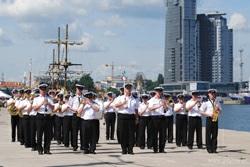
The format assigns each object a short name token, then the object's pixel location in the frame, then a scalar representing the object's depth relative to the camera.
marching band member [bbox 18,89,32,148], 18.58
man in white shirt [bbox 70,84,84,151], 16.94
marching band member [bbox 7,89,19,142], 20.80
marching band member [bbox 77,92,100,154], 16.09
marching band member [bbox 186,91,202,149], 17.69
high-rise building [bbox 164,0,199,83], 171.75
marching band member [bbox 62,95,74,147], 17.88
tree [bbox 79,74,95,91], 96.41
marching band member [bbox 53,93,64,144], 18.67
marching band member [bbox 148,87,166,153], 16.66
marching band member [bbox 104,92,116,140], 21.94
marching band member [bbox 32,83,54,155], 15.98
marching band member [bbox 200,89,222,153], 16.70
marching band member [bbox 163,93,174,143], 17.75
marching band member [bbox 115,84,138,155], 15.98
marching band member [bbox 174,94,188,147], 19.16
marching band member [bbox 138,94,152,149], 17.27
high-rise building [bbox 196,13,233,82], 179.75
